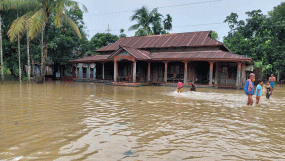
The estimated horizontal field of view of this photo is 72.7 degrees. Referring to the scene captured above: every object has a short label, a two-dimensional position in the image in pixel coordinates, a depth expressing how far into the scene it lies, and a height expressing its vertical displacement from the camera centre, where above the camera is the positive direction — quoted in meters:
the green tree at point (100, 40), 31.14 +5.68
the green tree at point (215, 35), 48.12 +10.12
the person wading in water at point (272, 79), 13.11 -0.24
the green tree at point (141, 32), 31.34 +6.93
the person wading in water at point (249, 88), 8.16 -0.55
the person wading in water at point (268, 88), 10.66 -0.69
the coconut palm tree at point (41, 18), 16.53 +5.05
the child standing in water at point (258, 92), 8.67 -0.75
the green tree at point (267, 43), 27.73 +4.94
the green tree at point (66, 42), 23.56 +4.01
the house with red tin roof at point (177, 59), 18.64 +1.52
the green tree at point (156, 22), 33.09 +9.07
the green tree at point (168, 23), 34.94 +9.44
